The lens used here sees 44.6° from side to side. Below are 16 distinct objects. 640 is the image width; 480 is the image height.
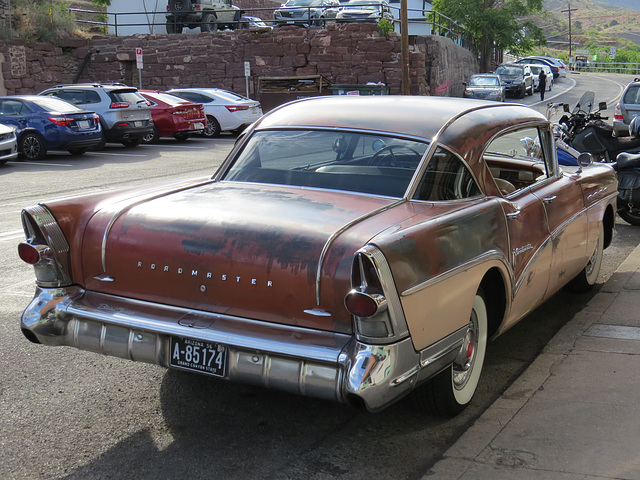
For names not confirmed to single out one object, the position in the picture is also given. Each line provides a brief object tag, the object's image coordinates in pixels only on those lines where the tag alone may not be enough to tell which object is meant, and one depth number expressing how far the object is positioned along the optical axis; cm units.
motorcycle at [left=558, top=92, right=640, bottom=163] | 1061
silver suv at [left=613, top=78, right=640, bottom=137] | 1677
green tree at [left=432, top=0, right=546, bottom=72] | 4922
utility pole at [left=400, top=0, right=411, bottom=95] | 2586
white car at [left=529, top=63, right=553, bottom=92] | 4388
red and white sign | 2678
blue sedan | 1716
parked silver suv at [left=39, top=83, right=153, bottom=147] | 1917
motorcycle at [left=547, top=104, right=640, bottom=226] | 927
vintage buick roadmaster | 331
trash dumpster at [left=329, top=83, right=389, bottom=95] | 2759
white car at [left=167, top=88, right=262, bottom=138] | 2319
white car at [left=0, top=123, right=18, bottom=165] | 1593
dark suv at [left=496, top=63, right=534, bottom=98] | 3969
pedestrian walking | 3928
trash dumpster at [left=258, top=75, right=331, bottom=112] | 2889
